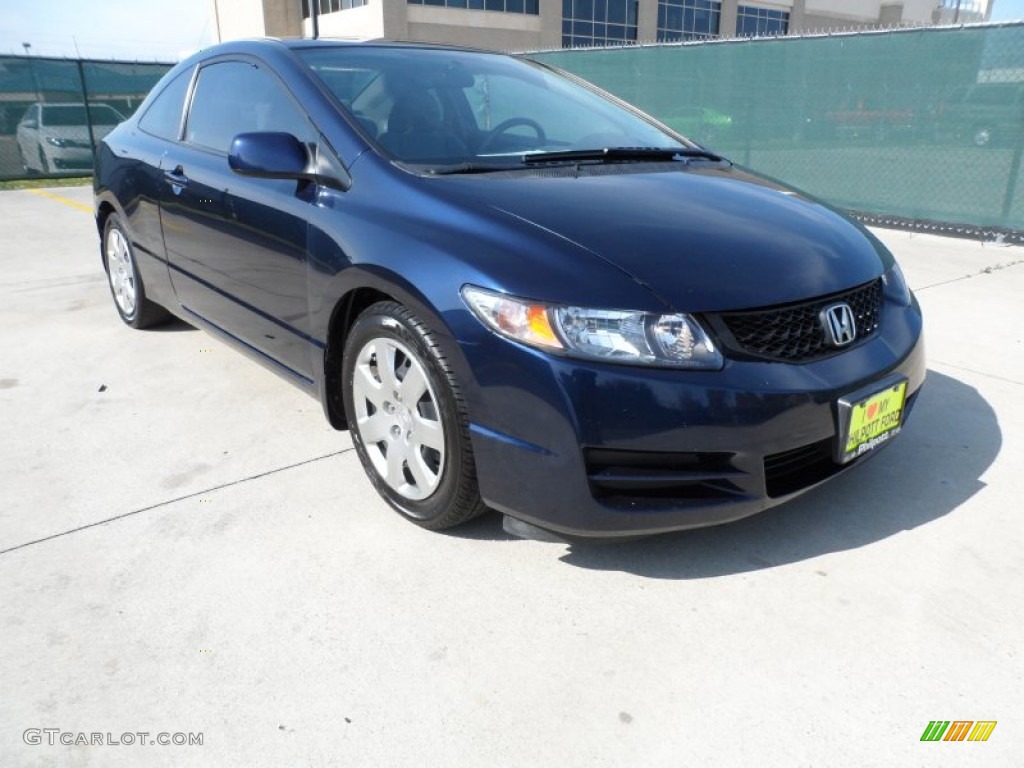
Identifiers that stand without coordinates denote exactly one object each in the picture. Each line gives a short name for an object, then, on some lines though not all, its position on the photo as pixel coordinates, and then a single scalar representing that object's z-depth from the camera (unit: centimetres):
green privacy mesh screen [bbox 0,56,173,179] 1307
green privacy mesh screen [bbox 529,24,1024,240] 743
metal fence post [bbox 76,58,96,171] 1386
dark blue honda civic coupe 202
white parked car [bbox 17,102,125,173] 1309
